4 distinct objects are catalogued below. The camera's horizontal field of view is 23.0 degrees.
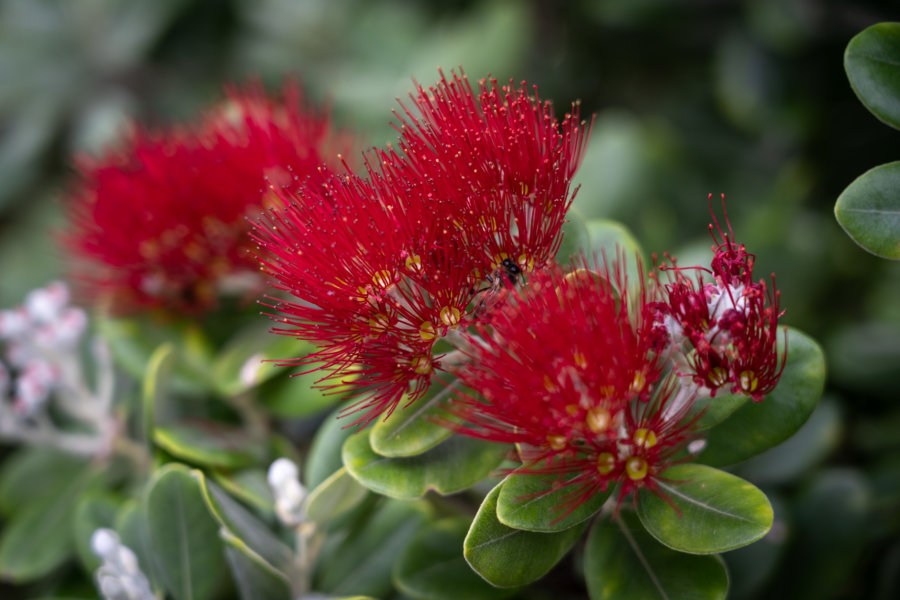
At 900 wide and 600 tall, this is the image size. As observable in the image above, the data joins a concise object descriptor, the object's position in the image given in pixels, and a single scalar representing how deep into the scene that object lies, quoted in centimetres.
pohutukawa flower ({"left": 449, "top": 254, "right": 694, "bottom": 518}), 60
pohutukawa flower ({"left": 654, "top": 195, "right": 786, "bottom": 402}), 60
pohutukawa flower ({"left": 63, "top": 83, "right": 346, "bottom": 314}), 72
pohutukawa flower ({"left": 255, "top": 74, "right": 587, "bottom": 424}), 62
